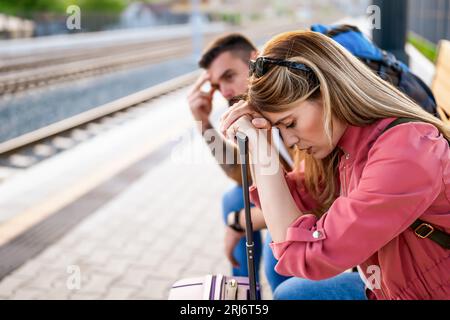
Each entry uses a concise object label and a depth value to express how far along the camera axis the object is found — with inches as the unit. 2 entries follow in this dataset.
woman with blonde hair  57.1
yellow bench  120.8
